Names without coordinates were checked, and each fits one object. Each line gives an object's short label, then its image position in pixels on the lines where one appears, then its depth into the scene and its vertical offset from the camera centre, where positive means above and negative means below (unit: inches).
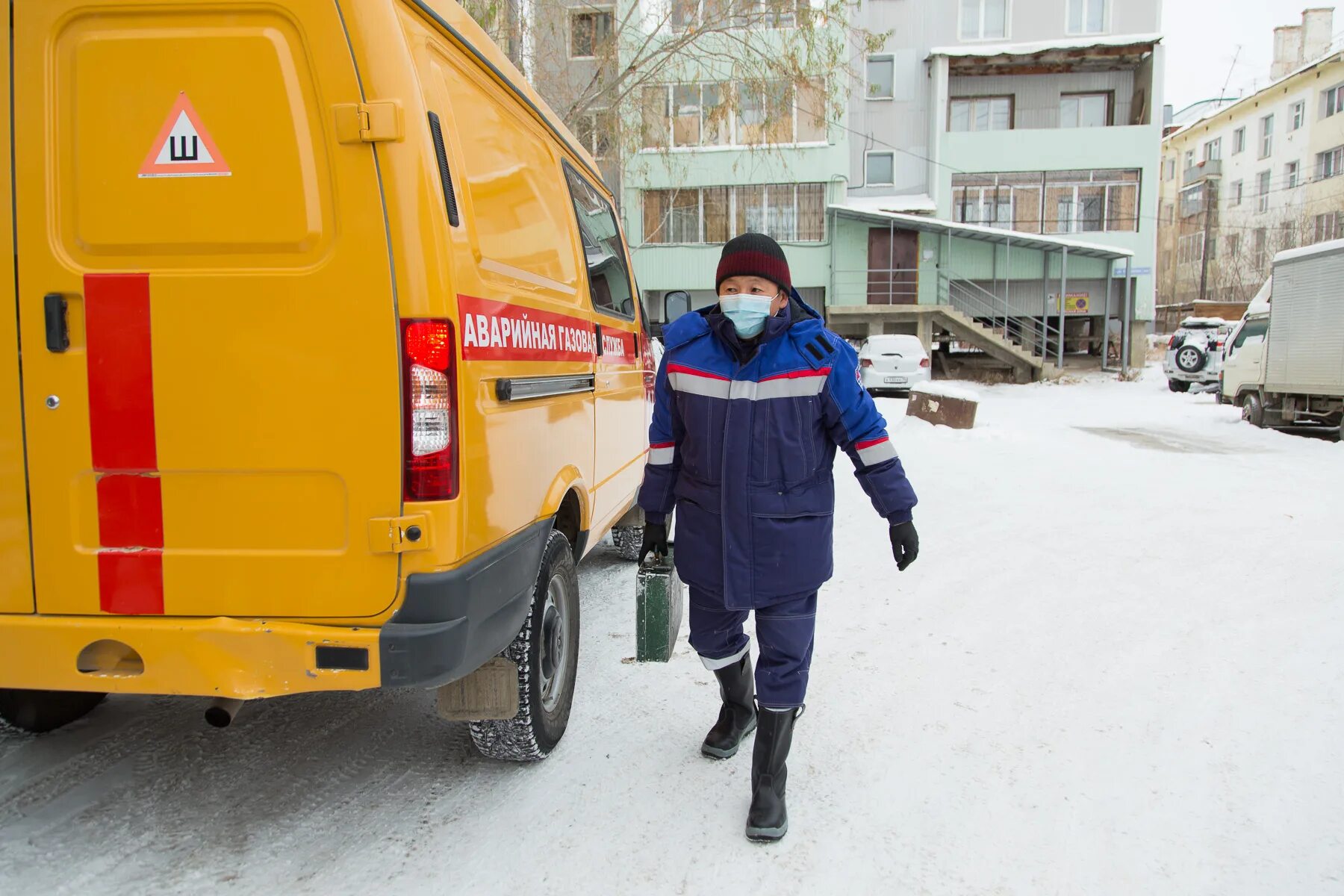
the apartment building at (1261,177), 1363.2 +338.6
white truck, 439.2 +9.0
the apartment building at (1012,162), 956.0 +229.7
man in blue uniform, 103.0 -11.9
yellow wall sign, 973.2 +67.7
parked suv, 739.4 +5.3
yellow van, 82.7 +0.2
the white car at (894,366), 671.1 -1.9
